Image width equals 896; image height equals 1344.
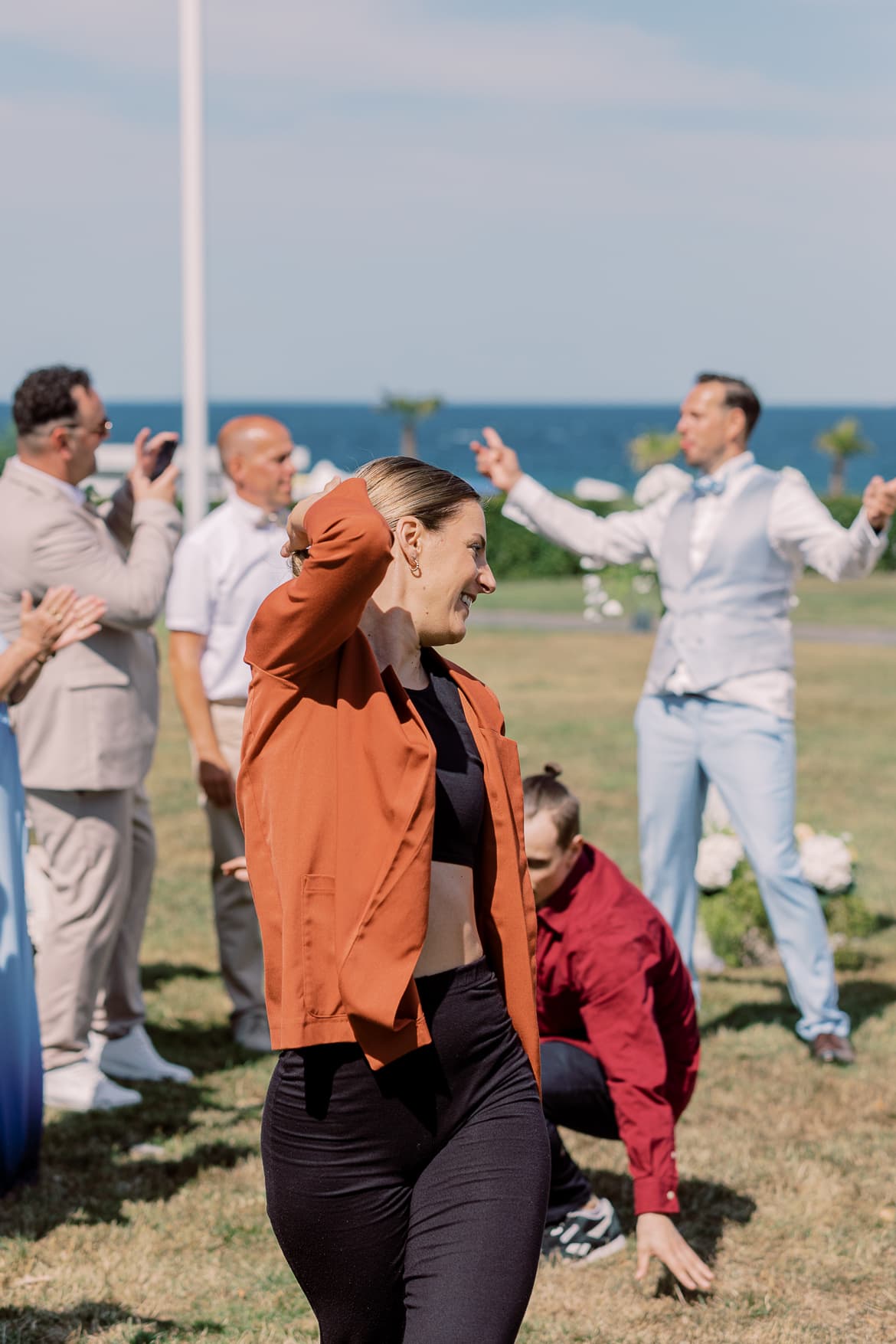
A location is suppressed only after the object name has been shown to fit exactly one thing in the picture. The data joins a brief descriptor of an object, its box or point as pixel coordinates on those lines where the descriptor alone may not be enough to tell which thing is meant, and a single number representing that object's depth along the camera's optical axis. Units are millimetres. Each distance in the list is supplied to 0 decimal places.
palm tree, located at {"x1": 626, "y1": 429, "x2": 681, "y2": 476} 40312
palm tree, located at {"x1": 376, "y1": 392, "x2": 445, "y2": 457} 82562
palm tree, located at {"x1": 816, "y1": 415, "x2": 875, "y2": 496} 72500
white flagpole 11688
